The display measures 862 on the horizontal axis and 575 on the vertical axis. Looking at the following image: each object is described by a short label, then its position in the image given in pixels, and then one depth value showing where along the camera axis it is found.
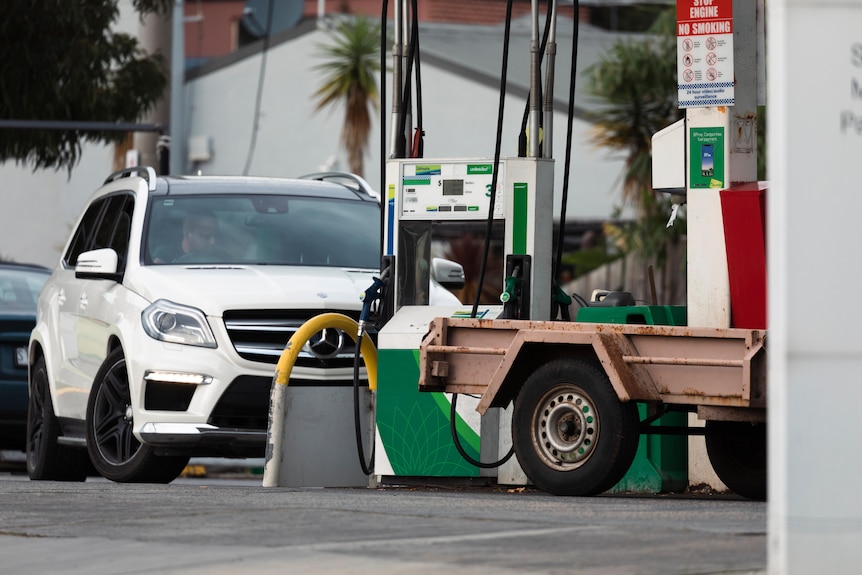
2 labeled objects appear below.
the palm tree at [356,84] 66.81
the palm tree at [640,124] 60.00
